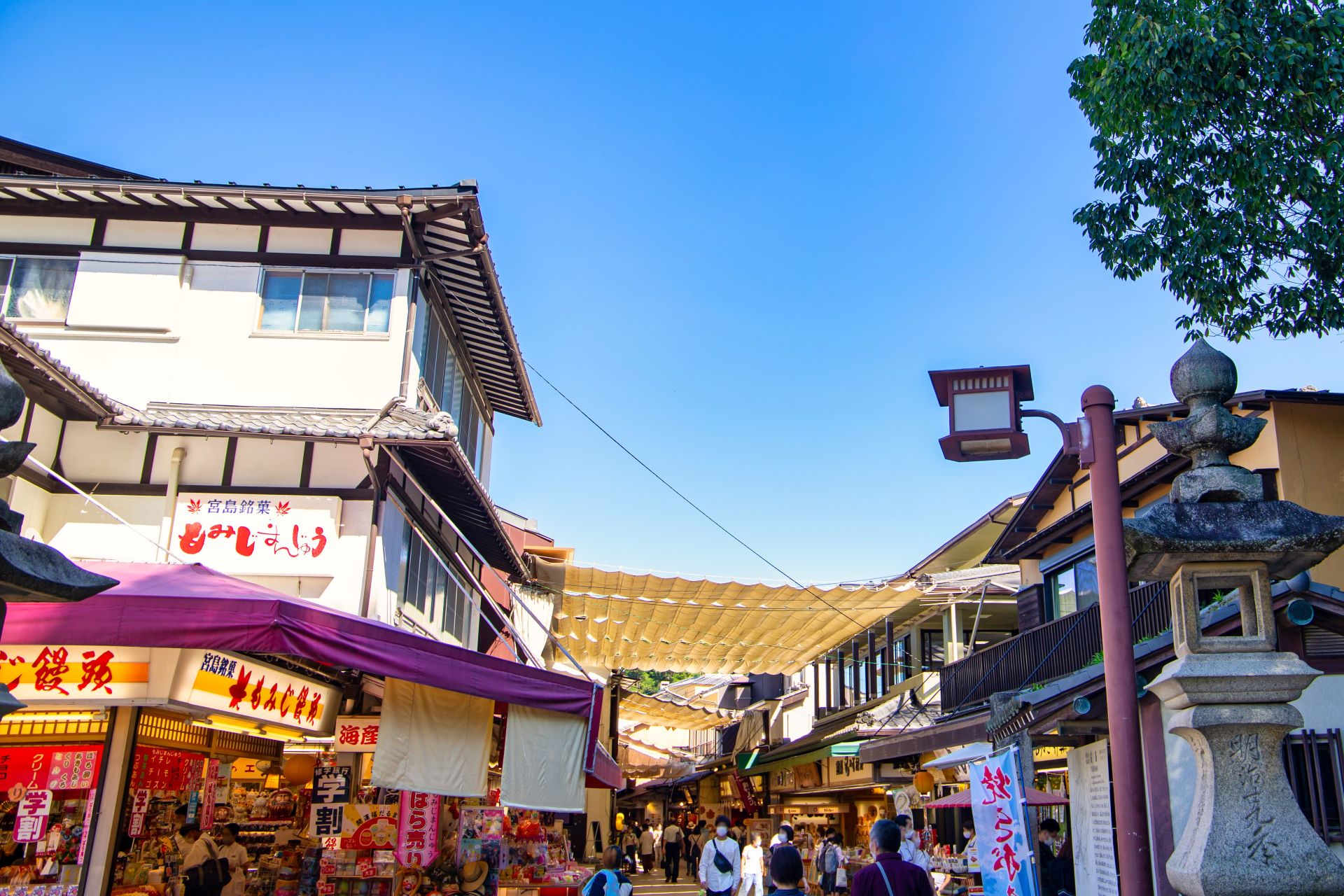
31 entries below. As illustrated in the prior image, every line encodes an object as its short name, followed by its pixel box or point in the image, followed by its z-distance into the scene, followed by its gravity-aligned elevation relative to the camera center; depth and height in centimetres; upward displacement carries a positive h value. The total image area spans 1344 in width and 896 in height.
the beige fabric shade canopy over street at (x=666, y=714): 3484 +154
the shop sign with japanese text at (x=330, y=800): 1187 -62
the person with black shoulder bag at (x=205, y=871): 1074 -132
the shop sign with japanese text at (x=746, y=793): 3600 -120
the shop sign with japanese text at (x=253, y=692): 939 +50
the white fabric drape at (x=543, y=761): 1049 -9
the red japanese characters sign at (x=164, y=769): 1077 -31
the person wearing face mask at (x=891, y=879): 634 -70
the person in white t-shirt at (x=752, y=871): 1770 -188
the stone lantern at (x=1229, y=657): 609 +71
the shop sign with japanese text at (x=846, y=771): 2494 -24
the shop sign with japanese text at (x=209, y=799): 1259 -69
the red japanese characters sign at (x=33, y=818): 986 -77
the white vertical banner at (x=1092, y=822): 1273 -67
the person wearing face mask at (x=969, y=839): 1569 -124
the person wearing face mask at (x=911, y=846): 1531 -123
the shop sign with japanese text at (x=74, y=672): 859 +53
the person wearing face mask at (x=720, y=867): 1369 -143
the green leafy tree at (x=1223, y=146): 1056 +671
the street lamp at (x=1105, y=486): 700 +202
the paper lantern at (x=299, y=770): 1557 -38
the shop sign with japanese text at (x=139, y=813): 1057 -75
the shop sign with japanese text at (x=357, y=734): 1221 +14
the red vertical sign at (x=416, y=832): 1173 -94
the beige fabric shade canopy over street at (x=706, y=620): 2008 +299
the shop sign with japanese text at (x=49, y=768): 1005 -31
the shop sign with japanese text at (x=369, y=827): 1172 -91
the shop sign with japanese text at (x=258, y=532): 1211 +242
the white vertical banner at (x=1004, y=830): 905 -56
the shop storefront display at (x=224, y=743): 825 -4
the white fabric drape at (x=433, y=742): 994 +6
